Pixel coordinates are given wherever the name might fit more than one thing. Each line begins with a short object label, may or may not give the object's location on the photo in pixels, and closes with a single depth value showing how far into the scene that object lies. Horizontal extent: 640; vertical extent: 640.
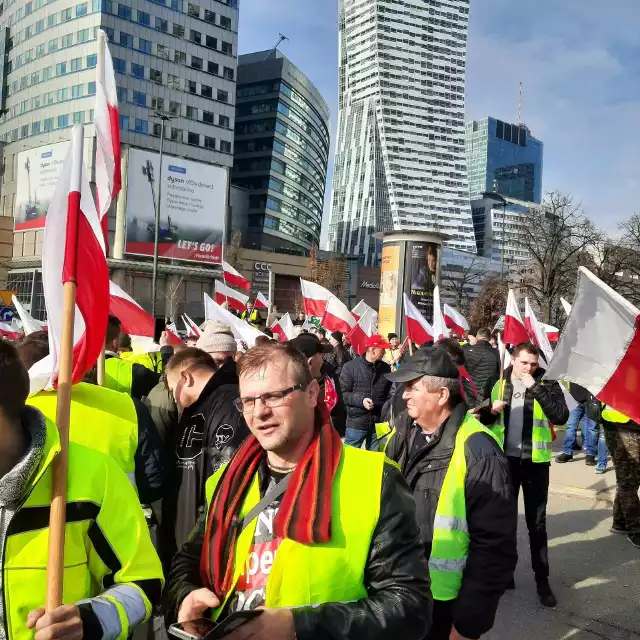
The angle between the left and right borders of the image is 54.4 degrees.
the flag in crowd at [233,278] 13.57
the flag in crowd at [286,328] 12.40
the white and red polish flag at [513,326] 8.79
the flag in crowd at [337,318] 12.52
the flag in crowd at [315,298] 13.62
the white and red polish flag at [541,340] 7.69
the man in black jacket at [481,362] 9.27
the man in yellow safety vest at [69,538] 1.67
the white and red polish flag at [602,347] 2.58
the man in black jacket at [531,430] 4.77
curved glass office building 78.69
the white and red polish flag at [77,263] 2.08
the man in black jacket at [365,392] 8.01
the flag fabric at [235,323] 8.89
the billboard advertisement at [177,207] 45.53
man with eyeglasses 1.71
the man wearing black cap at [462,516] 2.88
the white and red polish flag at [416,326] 11.87
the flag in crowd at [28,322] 6.76
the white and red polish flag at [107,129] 3.95
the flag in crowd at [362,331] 12.20
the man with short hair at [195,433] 3.70
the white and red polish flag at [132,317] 6.58
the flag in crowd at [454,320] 16.28
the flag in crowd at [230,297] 13.80
